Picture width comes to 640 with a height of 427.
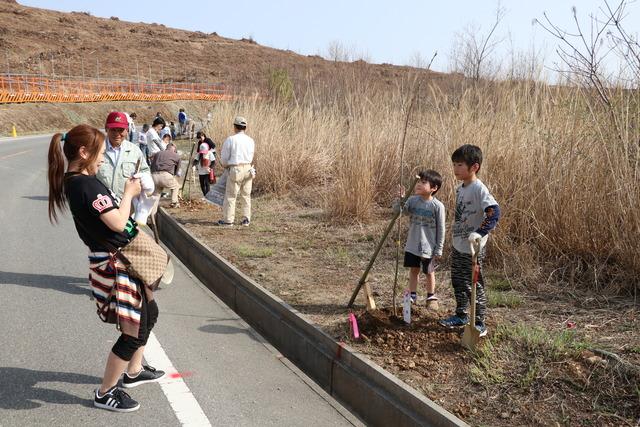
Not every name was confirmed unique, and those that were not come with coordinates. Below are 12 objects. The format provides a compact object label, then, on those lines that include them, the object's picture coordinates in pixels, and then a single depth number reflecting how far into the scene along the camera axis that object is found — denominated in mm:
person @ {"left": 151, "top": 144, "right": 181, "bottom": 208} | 10055
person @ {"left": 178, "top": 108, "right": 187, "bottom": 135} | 30509
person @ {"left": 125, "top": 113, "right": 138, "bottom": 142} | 15734
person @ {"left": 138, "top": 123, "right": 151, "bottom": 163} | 16633
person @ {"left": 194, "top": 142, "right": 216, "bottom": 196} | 12344
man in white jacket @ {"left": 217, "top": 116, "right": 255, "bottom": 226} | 9906
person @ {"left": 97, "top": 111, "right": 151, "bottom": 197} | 6012
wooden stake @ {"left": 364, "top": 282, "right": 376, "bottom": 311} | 5199
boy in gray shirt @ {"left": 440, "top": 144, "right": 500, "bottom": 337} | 4555
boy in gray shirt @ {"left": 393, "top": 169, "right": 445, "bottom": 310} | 5543
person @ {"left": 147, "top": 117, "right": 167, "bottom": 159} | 11445
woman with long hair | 3691
